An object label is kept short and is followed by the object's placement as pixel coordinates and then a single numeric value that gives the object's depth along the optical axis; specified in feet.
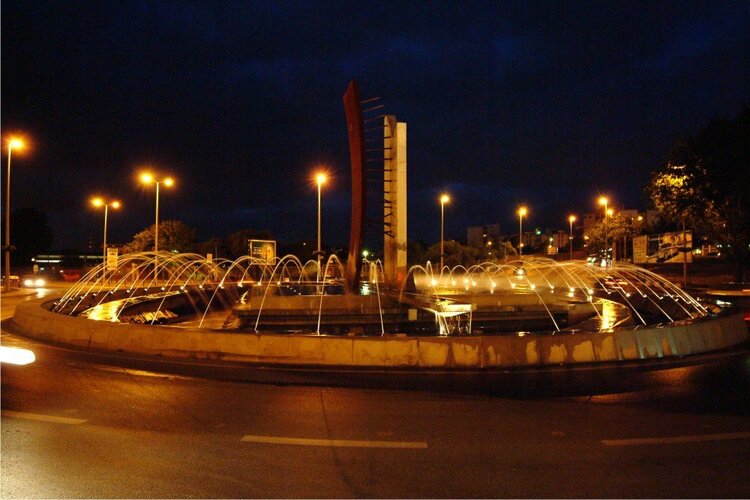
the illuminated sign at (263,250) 147.74
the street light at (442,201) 145.51
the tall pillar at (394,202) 85.25
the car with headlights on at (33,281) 136.46
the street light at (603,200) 162.81
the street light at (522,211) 159.93
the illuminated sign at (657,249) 213.25
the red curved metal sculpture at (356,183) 67.92
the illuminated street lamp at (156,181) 117.39
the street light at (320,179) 110.52
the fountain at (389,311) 58.23
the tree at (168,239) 196.75
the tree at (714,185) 101.96
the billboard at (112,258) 104.37
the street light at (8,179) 105.29
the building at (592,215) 445.54
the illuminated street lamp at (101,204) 150.04
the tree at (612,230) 217.15
